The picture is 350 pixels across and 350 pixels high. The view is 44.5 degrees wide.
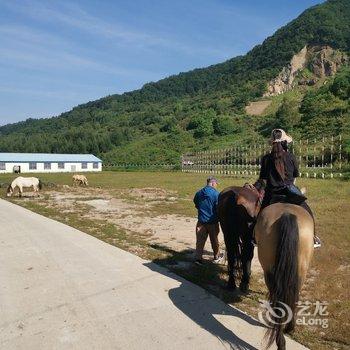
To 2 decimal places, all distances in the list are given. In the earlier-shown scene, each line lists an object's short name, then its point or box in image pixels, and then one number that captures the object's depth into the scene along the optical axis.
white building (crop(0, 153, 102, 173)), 78.44
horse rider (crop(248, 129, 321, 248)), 6.46
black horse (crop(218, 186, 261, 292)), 7.53
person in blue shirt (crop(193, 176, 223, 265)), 9.45
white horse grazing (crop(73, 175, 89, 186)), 38.30
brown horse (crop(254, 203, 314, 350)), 5.07
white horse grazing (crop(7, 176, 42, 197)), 27.42
